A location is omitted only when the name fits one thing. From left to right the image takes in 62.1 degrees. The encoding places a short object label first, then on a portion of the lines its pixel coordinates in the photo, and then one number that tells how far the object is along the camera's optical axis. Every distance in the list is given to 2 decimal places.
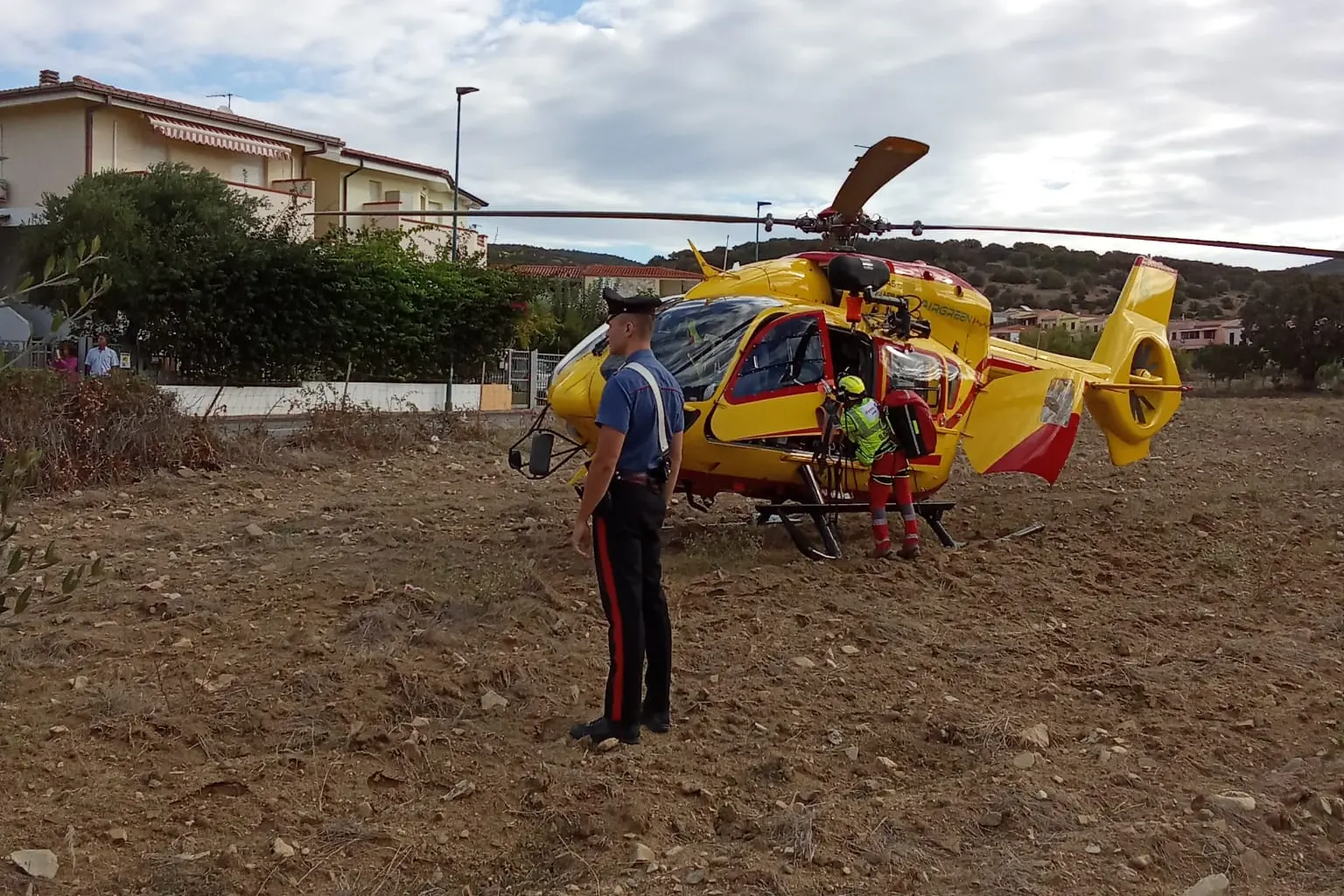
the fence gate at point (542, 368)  27.34
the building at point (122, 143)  26.39
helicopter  8.11
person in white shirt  14.94
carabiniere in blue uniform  4.77
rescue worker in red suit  8.59
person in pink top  12.03
